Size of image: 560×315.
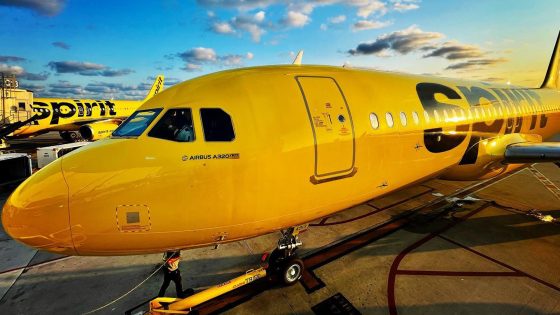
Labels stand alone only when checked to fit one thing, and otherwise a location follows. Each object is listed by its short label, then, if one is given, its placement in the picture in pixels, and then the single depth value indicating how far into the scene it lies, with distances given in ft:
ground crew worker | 18.38
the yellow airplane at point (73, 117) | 87.72
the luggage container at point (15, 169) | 53.42
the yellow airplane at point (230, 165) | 12.97
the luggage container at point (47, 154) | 60.08
